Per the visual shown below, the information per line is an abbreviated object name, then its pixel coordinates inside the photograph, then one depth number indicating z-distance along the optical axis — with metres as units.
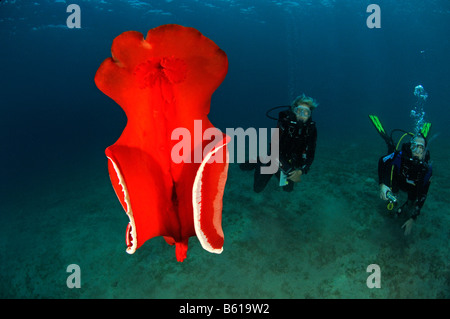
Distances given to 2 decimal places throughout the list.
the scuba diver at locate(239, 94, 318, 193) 4.66
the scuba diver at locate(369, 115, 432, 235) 4.17
